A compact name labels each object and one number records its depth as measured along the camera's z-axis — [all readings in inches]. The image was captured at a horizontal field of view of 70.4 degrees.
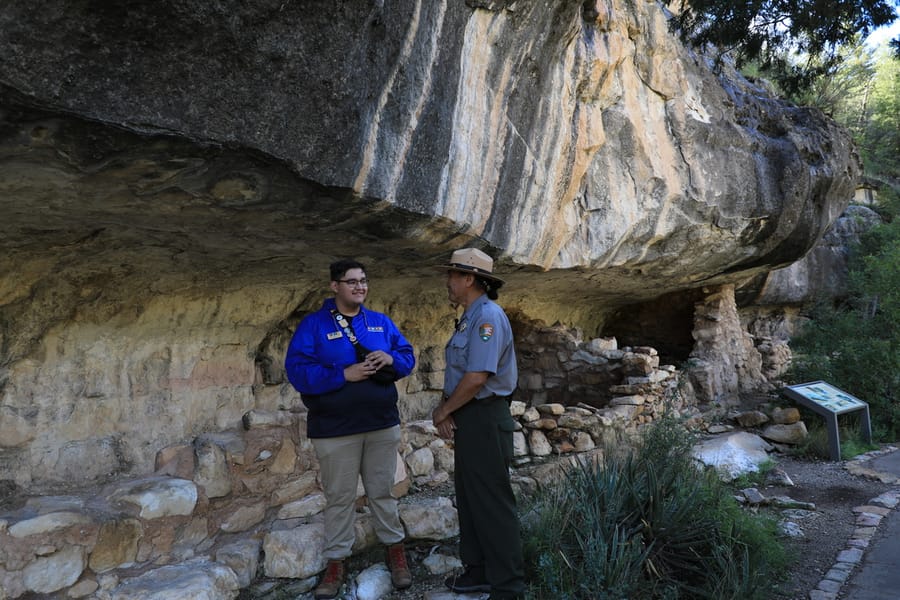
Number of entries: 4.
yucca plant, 110.1
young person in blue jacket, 107.7
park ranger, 103.7
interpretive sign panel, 233.6
